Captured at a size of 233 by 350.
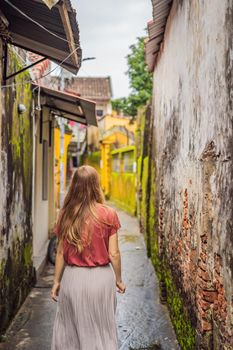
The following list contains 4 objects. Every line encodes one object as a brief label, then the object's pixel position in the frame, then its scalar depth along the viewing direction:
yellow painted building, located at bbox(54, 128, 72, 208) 16.09
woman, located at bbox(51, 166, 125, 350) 3.98
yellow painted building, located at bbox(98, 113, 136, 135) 37.61
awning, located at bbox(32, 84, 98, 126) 8.64
